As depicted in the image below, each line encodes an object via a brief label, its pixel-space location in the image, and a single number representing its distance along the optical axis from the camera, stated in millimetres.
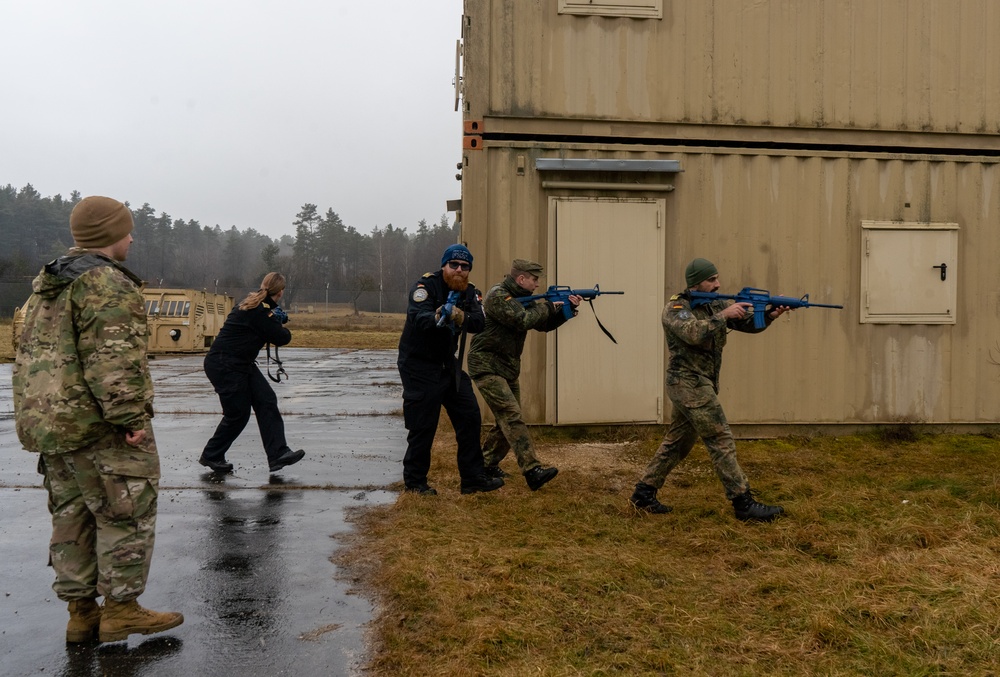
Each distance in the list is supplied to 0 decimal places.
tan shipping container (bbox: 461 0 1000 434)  8852
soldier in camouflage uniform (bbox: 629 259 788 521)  5617
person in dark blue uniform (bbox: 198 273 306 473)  7461
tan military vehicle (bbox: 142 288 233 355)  24656
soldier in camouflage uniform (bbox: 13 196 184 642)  3592
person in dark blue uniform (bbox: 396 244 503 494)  6102
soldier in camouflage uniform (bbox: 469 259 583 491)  6414
